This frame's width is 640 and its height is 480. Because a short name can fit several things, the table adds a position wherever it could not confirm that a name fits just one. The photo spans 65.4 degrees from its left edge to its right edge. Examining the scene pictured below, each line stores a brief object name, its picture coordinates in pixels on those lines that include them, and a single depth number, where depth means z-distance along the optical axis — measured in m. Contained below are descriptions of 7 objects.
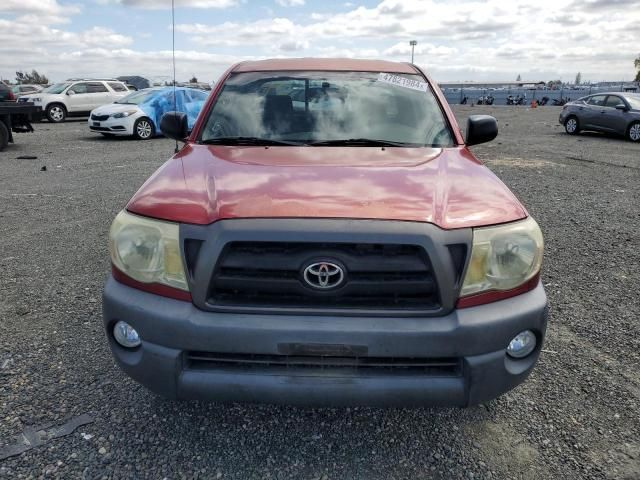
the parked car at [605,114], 15.22
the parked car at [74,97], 20.31
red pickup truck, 1.90
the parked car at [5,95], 13.00
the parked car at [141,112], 14.32
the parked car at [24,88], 28.00
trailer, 11.20
